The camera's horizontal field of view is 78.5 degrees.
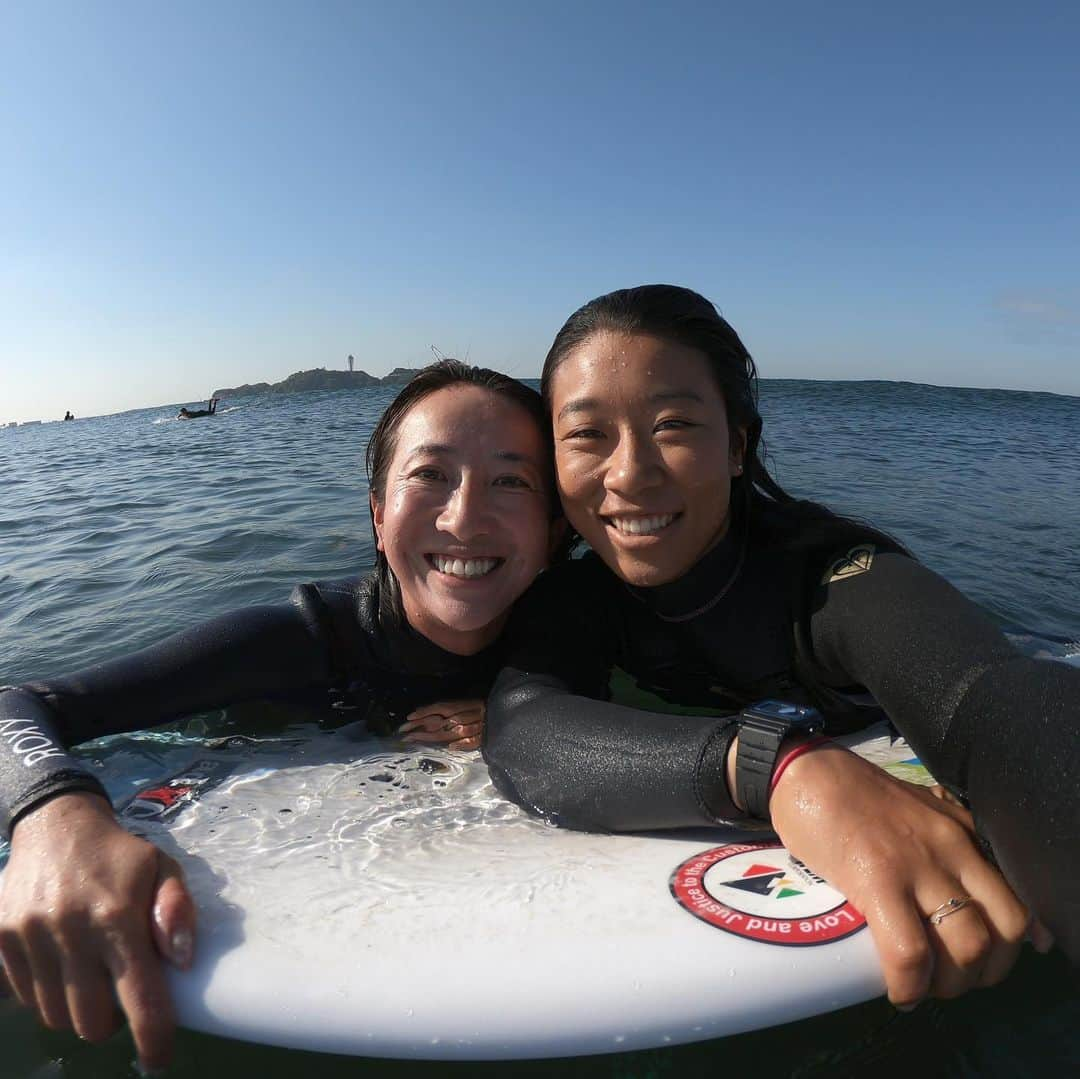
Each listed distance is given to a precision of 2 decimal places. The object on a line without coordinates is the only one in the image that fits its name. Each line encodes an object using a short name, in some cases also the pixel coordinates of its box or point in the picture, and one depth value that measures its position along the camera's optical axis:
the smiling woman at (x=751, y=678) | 0.28
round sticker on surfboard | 0.29
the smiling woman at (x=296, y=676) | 0.29
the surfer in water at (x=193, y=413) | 27.79
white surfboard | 0.27
